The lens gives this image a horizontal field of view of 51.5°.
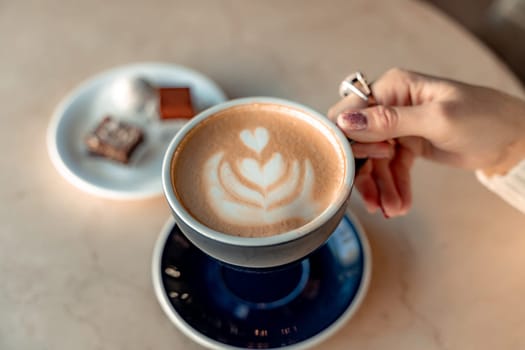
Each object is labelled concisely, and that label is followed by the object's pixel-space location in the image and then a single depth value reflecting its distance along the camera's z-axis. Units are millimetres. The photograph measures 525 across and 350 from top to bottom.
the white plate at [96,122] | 850
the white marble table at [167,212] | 723
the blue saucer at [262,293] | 694
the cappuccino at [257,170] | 591
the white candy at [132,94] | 937
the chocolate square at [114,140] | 890
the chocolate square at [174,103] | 921
